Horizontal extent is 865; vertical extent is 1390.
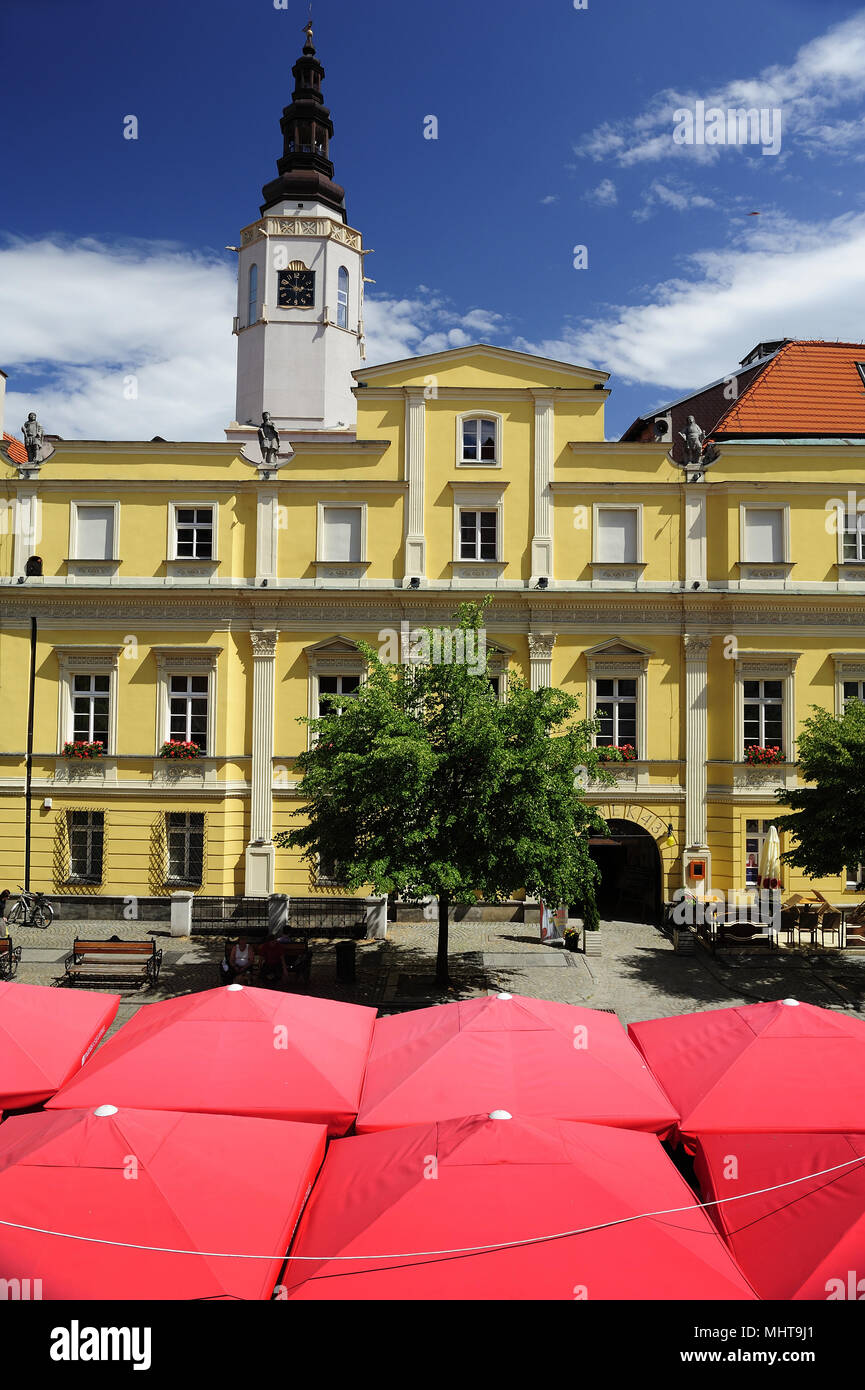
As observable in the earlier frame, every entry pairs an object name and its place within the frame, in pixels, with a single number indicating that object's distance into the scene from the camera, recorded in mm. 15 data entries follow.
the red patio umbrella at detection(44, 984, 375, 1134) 8484
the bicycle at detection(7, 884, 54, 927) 21828
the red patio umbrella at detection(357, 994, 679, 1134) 8070
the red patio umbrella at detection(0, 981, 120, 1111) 9211
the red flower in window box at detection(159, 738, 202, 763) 22734
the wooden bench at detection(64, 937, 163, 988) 17016
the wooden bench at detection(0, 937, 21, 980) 17359
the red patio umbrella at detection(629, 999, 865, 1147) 8133
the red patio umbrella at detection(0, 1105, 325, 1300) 5562
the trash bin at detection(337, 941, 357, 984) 17172
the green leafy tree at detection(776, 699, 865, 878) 16344
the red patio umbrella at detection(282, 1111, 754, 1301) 5363
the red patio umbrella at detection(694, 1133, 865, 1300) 5617
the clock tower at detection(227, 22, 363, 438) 39188
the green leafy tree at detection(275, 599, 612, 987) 14531
